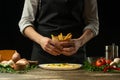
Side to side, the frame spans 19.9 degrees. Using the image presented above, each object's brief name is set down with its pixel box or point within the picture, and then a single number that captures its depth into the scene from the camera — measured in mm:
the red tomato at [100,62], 2618
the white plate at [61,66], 2475
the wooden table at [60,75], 2156
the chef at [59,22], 3086
